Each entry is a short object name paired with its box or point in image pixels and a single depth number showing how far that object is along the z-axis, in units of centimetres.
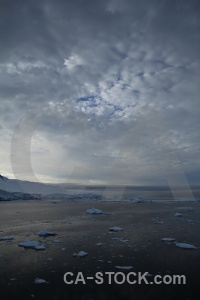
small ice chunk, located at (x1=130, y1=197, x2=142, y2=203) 5059
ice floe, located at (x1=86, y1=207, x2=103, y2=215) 3266
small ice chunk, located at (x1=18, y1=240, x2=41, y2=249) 1567
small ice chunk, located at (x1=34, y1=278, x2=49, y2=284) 1024
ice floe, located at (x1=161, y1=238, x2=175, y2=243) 1714
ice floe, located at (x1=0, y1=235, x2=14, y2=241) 1744
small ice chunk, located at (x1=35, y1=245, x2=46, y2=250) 1520
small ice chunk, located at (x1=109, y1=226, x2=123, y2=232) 2099
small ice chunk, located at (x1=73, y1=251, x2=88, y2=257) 1374
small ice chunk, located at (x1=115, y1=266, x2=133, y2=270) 1179
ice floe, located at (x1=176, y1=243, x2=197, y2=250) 1545
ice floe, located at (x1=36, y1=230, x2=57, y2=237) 1903
